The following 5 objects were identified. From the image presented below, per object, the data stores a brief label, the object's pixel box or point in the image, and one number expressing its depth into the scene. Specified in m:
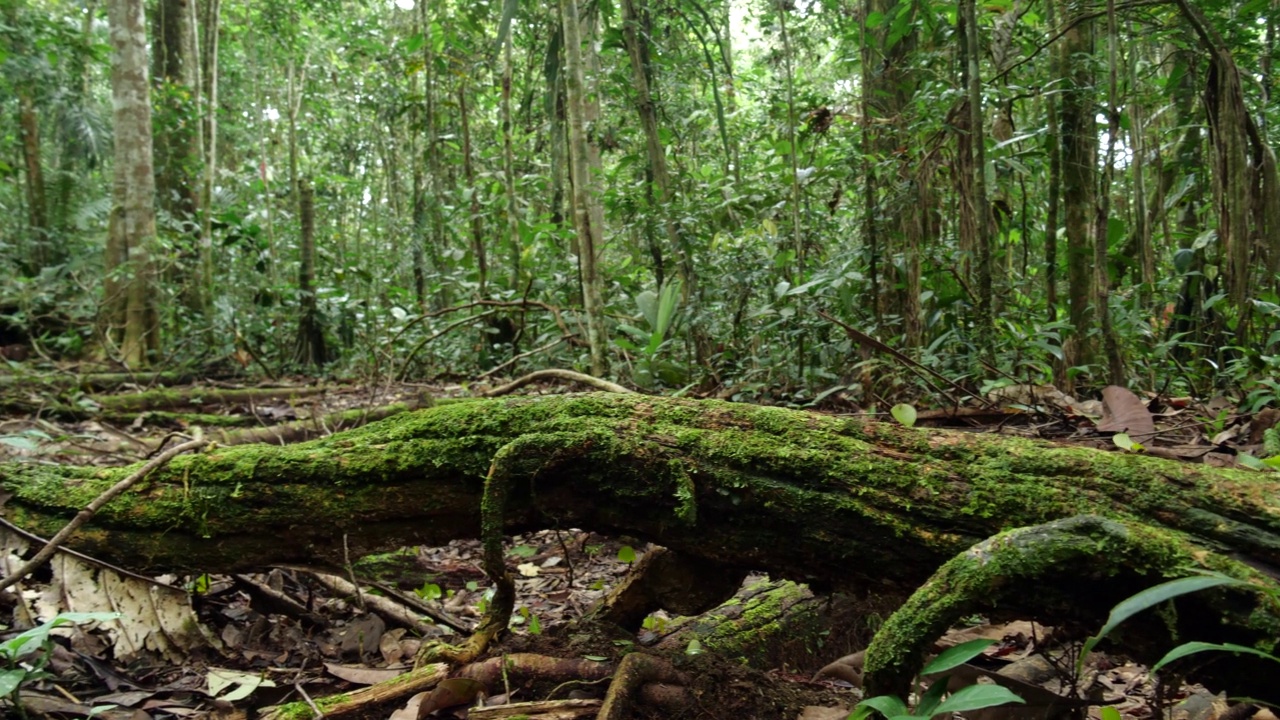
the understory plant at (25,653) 1.52
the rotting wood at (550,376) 2.97
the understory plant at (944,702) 1.17
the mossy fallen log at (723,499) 1.43
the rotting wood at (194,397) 5.18
